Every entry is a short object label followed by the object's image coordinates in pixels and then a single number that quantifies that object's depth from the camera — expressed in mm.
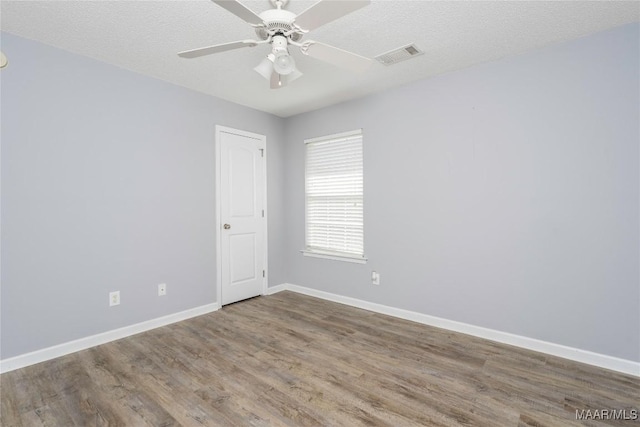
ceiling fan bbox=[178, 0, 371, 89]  1525
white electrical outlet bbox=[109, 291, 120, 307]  2910
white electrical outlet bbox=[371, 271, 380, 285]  3674
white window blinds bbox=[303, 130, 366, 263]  3908
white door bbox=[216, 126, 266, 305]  3883
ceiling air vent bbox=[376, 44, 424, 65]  2598
